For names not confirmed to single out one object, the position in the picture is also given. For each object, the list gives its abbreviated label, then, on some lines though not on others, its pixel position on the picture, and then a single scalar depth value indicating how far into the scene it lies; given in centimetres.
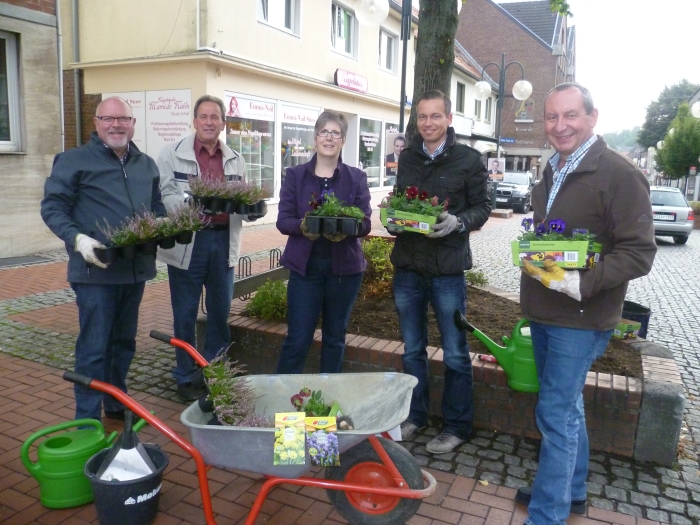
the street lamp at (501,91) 1695
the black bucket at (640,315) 479
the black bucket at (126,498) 263
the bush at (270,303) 467
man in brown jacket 244
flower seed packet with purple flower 248
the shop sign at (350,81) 1639
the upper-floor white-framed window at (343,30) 1652
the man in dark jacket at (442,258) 344
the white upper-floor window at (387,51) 1955
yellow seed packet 247
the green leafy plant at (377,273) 555
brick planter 349
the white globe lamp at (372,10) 912
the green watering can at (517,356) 349
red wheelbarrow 250
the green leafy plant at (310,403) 273
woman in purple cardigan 357
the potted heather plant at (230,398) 263
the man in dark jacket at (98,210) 326
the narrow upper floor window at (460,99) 2978
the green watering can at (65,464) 285
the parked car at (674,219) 1592
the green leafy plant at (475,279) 614
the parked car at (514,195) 2397
